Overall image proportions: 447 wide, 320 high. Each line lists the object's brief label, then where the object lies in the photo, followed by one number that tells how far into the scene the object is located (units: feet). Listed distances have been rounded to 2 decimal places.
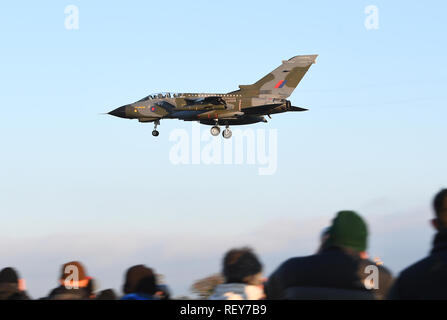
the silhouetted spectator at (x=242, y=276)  42.63
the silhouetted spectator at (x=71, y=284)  52.60
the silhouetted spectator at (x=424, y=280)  31.87
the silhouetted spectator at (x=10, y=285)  55.31
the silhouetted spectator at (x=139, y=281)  47.44
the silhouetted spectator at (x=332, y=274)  39.09
